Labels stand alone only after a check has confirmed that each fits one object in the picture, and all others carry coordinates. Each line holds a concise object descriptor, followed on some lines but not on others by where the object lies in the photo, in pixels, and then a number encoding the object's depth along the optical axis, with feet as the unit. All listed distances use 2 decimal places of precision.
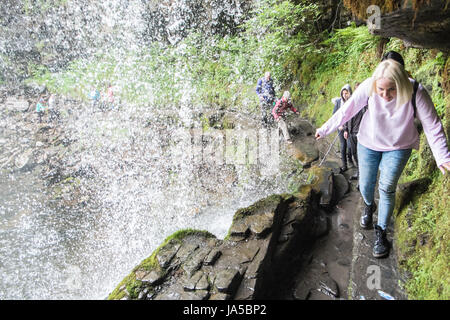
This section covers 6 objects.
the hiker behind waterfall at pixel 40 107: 59.67
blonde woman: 8.48
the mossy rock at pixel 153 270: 12.30
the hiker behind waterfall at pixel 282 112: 28.76
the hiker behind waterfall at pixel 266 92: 30.71
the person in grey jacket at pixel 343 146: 18.98
